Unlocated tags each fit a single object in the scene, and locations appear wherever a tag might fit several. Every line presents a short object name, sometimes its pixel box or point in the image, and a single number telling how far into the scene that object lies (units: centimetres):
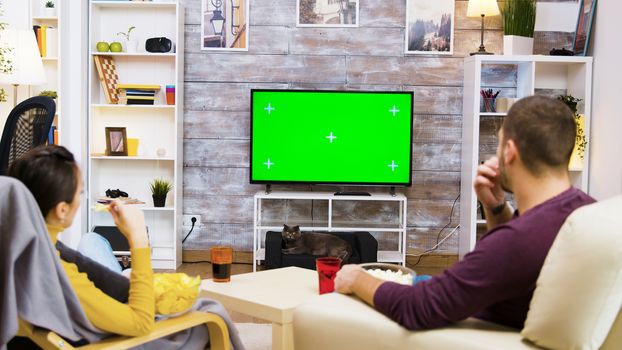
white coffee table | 284
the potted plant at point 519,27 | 576
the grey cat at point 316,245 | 550
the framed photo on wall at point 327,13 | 604
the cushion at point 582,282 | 161
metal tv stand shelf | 578
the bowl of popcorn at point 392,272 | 242
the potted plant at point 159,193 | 588
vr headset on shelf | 582
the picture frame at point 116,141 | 584
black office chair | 423
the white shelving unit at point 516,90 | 566
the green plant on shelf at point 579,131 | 562
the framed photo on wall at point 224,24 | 603
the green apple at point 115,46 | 585
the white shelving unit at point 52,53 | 564
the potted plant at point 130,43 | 588
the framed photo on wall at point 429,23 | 599
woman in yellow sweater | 203
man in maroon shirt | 177
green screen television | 587
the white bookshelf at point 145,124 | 590
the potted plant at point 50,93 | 583
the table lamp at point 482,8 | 571
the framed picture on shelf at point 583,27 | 568
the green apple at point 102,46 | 584
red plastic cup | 278
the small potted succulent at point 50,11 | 585
